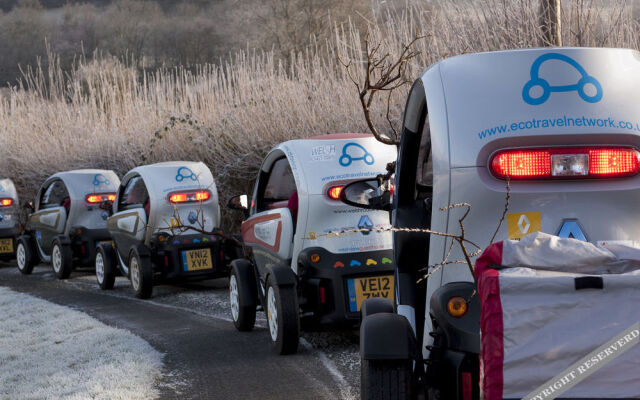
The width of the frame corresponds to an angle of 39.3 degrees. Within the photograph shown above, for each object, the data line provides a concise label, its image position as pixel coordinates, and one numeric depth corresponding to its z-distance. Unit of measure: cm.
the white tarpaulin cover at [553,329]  274
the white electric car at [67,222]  1658
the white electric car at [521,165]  359
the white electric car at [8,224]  2039
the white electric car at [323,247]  773
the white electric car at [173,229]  1298
